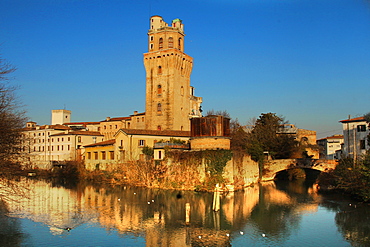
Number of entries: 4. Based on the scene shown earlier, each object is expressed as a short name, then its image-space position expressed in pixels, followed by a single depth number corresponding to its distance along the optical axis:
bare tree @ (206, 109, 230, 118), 66.94
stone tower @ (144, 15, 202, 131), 54.22
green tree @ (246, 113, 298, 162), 47.50
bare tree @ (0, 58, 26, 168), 16.77
